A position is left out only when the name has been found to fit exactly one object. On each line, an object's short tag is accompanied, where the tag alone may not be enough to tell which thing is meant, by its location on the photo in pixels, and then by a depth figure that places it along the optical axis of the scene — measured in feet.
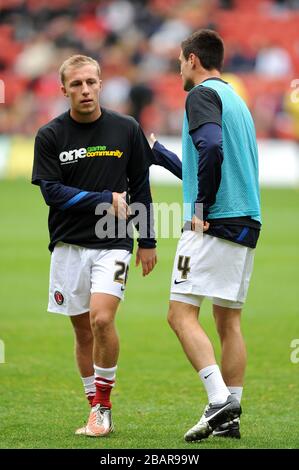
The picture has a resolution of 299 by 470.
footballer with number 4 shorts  42.32
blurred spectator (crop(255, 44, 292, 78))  204.45
